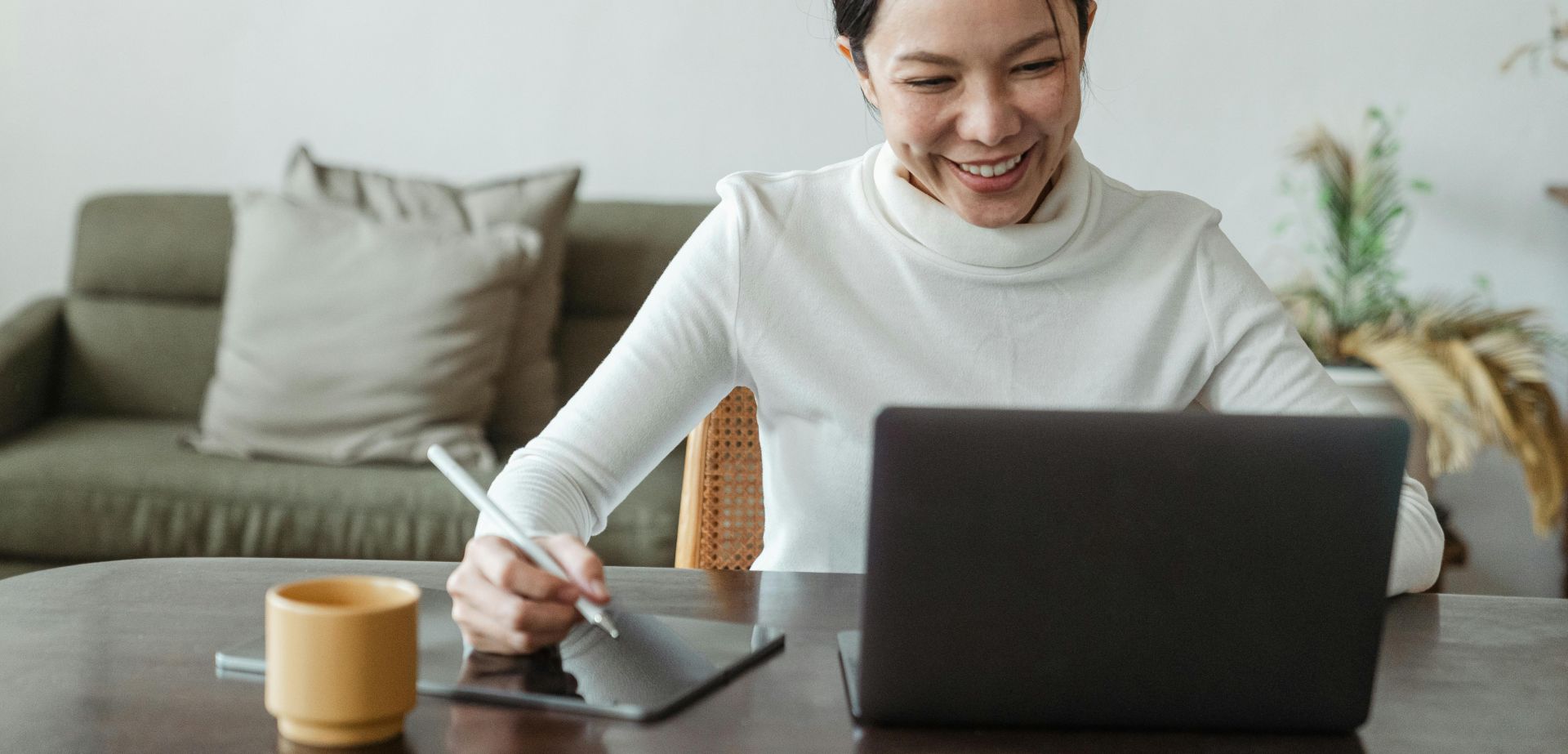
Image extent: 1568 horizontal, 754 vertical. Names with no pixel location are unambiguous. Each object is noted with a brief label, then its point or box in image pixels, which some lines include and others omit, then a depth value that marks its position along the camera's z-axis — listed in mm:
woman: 1154
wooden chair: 1274
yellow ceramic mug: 646
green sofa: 2273
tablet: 729
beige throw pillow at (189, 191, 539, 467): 2469
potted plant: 2396
